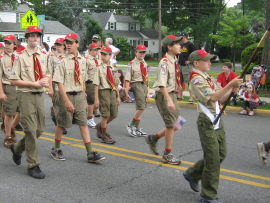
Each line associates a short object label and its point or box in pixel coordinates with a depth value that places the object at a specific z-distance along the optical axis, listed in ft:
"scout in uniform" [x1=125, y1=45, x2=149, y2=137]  27.04
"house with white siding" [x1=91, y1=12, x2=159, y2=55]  211.41
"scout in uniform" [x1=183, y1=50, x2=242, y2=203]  14.73
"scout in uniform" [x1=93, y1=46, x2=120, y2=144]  24.93
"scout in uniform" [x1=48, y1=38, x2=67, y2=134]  28.62
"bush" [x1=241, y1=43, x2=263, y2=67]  60.34
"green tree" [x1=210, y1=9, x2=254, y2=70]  87.45
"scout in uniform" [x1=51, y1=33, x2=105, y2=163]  20.40
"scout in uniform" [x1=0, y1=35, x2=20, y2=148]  24.21
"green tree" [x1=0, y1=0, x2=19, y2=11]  159.22
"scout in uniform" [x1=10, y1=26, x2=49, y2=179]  18.17
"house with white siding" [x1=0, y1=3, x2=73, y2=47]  179.22
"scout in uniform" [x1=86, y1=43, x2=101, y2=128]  29.77
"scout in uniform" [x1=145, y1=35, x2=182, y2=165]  20.06
